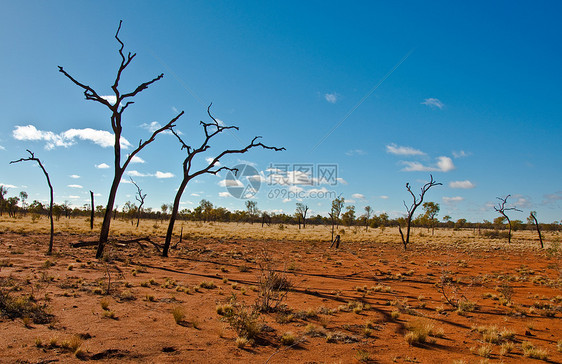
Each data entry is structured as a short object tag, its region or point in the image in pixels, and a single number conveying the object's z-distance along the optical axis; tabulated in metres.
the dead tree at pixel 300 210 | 80.29
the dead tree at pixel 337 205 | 54.08
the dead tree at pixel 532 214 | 44.11
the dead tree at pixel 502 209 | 41.84
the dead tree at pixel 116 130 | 14.55
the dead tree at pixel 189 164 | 18.34
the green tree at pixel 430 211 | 69.94
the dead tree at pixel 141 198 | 43.38
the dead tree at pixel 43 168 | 15.17
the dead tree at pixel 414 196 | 33.29
